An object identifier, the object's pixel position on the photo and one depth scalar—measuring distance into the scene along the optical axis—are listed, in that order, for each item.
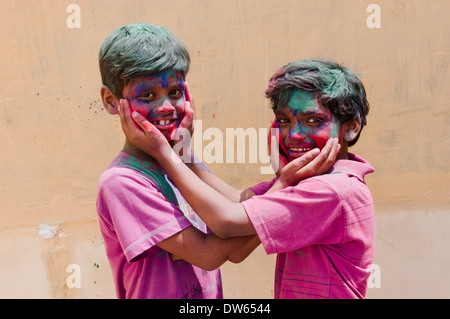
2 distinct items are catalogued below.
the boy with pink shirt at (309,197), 2.01
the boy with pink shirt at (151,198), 1.99
